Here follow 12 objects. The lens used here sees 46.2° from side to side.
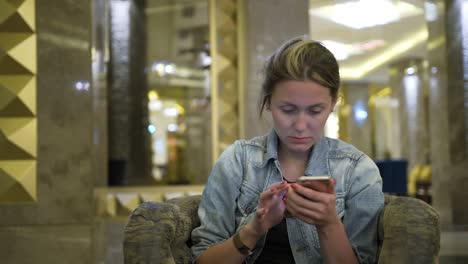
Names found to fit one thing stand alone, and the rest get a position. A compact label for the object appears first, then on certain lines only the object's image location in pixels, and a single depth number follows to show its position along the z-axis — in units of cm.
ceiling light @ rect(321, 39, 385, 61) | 1416
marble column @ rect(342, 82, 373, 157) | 2100
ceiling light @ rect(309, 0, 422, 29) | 1080
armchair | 143
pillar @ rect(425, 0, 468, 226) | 610
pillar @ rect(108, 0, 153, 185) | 987
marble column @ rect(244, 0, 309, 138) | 574
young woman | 155
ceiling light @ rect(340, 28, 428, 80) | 1437
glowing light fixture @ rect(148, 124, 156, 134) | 1072
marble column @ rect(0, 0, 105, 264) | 390
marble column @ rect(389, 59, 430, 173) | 1636
